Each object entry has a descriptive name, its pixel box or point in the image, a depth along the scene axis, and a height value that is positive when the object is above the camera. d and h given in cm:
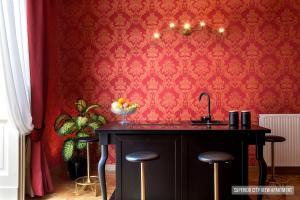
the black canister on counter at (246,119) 289 -21
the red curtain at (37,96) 327 +3
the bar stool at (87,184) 340 -107
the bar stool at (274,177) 354 -106
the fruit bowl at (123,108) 309 -10
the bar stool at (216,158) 243 -51
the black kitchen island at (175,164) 282 -65
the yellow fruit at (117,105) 309 -6
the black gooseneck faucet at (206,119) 321 -23
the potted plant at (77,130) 368 -40
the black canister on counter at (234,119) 291 -21
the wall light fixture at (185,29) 426 +106
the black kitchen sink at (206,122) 314 -26
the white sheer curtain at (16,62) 281 +39
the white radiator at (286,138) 409 -58
